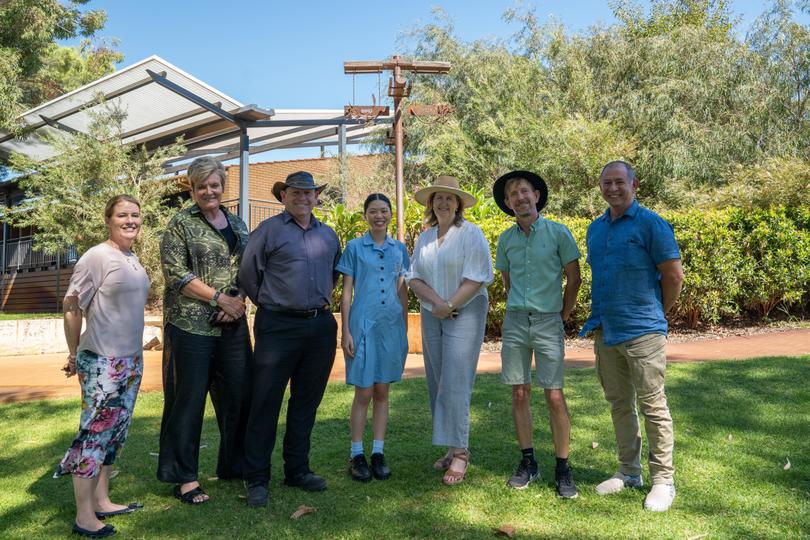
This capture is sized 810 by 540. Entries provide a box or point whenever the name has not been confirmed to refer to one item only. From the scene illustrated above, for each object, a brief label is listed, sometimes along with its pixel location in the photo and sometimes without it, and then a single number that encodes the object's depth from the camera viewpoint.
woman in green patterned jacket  3.81
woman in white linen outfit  4.23
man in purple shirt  3.95
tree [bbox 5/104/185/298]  15.18
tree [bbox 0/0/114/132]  14.83
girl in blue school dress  4.34
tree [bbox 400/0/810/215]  16.50
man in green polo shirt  4.01
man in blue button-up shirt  3.73
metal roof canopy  13.55
